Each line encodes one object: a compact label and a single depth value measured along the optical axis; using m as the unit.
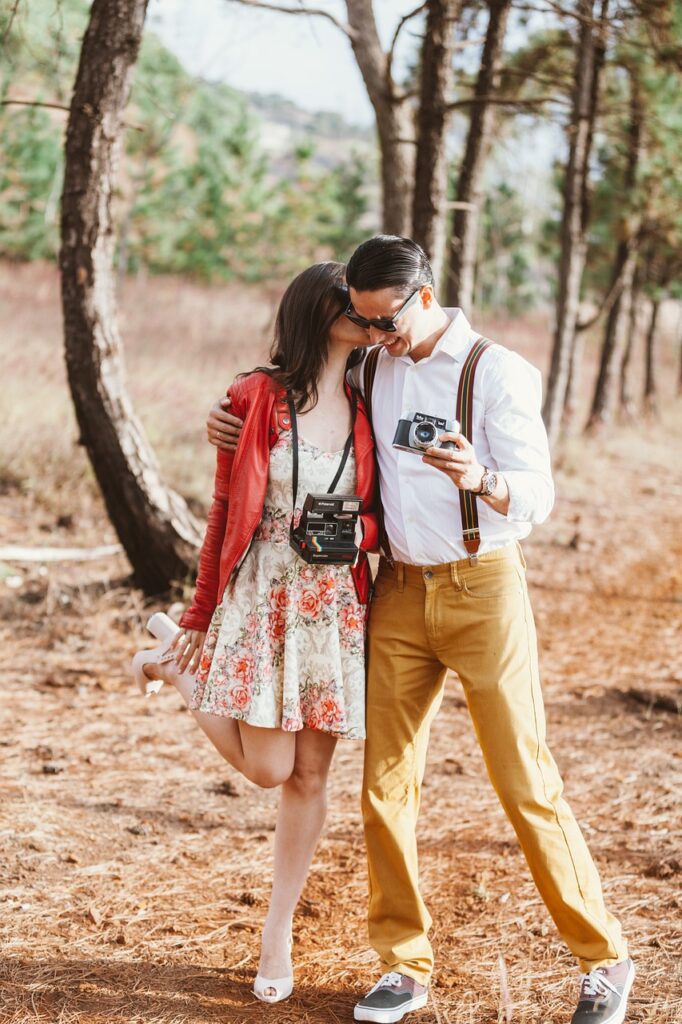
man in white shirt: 2.75
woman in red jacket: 2.89
